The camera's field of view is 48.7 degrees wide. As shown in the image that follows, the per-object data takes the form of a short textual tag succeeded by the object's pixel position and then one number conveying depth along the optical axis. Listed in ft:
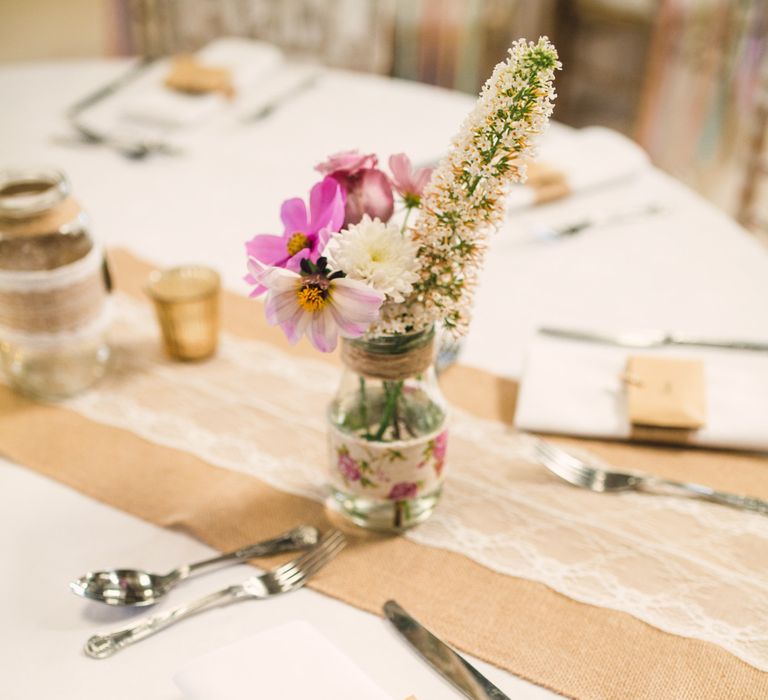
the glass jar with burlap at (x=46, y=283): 3.24
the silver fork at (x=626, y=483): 2.97
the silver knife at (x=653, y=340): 3.69
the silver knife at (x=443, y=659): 2.31
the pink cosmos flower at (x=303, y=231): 2.27
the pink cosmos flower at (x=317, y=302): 2.23
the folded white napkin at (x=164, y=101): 5.63
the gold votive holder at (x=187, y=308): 3.57
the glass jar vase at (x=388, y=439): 2.64
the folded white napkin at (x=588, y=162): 4.92
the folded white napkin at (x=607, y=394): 3.21
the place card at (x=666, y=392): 3.18
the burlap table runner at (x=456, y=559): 2.39
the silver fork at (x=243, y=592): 2.43
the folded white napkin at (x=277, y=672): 2.15
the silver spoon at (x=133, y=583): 2.53
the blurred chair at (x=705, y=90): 8.81
